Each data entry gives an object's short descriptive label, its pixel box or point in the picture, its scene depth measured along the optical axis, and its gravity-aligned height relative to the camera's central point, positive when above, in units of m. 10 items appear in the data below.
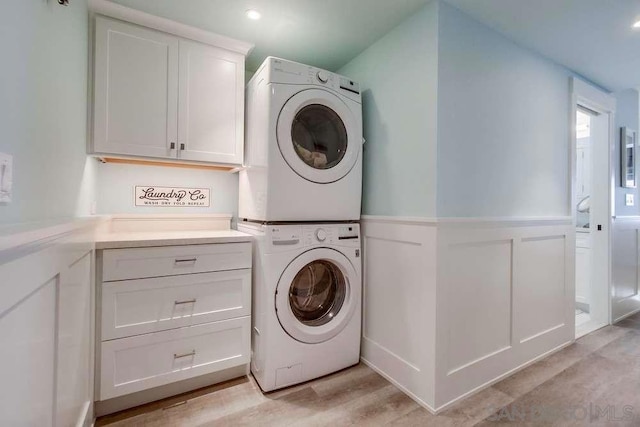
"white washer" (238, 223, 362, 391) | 1.67 -0.58
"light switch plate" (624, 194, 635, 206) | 2.92 +0.20
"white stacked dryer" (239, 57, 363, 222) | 1.70 +0.45
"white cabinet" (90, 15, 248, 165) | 1.66 +0.75
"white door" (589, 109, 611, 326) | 2.67 +0.02
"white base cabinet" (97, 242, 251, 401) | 1.45 -0.58
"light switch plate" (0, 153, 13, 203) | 0.61 +0.07
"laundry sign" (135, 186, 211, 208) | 2.10 +0.12
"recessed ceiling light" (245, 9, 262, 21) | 1.69 +1.22
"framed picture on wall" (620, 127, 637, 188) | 2.82 +0.63
